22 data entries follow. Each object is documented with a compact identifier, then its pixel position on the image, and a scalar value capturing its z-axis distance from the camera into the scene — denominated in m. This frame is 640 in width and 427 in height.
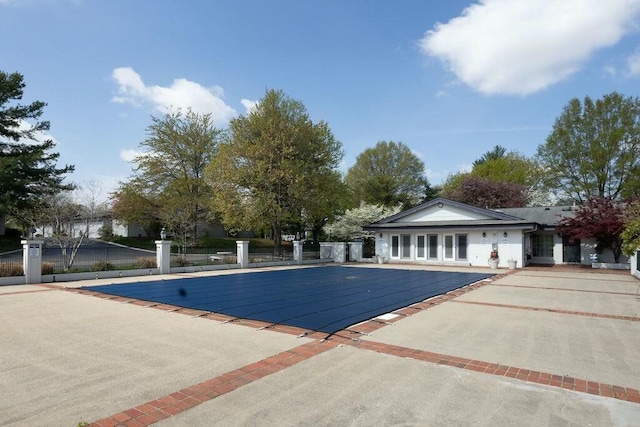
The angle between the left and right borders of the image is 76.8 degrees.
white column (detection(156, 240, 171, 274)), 18.50
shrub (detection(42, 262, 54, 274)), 15.16
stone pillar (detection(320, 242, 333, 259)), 29.26
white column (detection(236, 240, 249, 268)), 22.50
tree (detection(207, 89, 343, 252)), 26.61
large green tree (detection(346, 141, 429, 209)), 48.97
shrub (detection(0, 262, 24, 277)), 14.11
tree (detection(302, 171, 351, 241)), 27.75
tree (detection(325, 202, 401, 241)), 32.44
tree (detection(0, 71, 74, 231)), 26.59
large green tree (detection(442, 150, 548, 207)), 40.31
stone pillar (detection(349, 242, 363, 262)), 29.58
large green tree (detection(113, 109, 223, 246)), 35.81
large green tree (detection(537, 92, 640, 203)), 35.00
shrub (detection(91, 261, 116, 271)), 16.94
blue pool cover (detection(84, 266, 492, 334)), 8.65
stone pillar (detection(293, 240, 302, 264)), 26.50
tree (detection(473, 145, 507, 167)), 55.00
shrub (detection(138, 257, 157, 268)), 18.44
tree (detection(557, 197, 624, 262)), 22.22
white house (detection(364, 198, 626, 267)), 24.09
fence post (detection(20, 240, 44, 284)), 14.37
